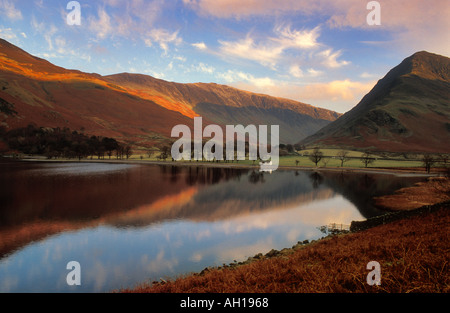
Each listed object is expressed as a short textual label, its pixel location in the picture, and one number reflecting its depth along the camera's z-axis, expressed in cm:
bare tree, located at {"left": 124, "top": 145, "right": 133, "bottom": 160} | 14925
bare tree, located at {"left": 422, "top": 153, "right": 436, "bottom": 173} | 8980
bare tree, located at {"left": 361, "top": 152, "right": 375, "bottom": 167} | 11188
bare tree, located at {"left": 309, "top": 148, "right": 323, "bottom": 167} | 10972
